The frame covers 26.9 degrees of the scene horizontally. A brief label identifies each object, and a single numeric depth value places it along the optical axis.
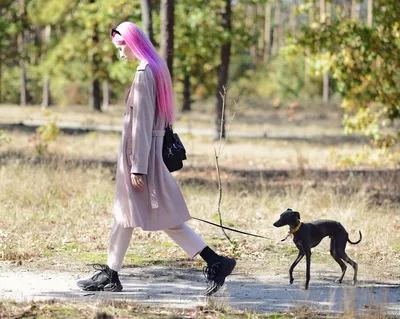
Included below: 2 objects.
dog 6.47
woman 6.12
